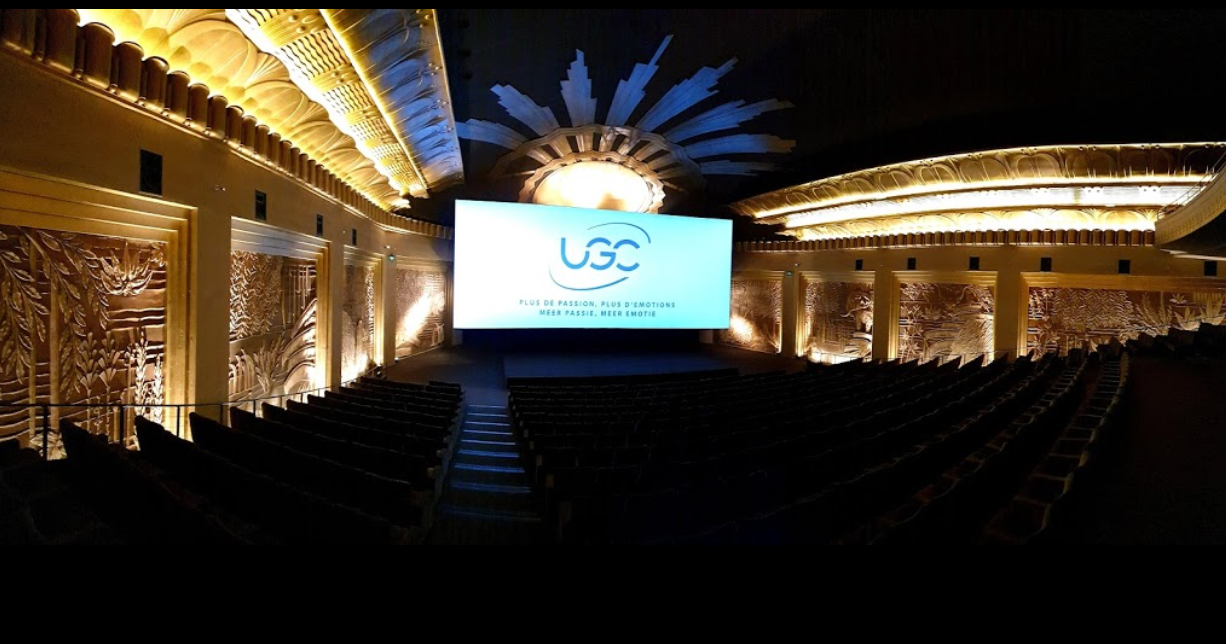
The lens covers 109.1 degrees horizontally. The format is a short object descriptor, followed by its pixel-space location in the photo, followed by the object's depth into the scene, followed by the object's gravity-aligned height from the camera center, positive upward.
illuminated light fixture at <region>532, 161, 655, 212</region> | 12.70 +3.78
